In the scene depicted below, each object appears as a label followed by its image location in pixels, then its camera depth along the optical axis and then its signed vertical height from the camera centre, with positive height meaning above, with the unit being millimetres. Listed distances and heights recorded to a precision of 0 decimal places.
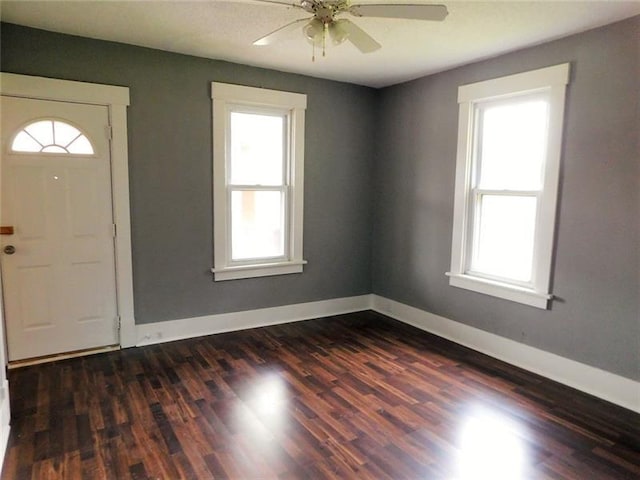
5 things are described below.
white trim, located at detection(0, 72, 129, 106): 2998 +739
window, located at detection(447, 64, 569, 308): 3145 +119
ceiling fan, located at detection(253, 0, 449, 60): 1980 +870
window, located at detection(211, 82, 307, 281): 3879 +120
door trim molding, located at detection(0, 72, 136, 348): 3051 +411
